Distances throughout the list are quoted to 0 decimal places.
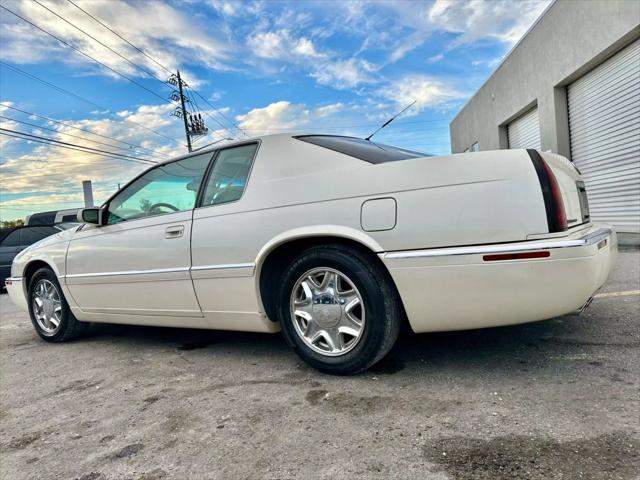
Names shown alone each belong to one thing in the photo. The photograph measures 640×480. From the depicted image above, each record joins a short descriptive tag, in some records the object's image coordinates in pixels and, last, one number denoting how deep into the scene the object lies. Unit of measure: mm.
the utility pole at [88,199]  23172
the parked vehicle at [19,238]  10365
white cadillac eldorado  2309
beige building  8758
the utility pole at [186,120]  31484
